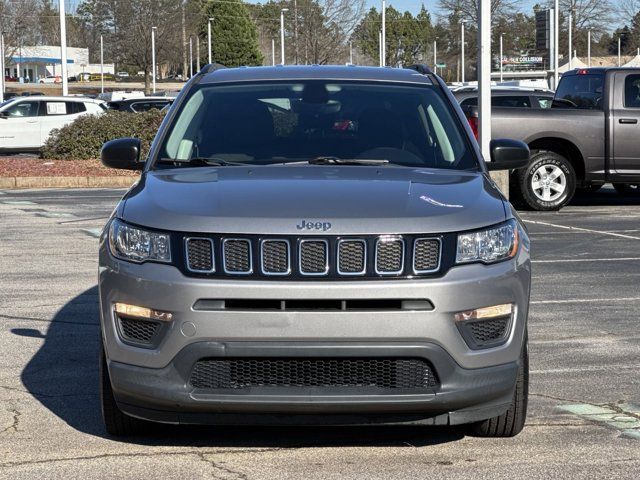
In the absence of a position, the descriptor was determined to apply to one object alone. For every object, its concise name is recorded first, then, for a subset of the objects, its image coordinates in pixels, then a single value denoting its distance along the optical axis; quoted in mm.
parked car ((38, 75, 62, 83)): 117500
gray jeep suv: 4844
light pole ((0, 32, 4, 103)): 56800
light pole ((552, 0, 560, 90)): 37441
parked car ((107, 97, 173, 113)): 35438
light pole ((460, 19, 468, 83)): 79825
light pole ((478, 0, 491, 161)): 16484
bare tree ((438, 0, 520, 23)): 81556
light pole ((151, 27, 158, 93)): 80500
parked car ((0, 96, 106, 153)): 32094
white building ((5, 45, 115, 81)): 119625
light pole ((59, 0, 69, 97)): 38156
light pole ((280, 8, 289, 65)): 61772
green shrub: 26547
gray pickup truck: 17125
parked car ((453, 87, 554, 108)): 23008
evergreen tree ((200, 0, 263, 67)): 112062
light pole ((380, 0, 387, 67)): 55434
